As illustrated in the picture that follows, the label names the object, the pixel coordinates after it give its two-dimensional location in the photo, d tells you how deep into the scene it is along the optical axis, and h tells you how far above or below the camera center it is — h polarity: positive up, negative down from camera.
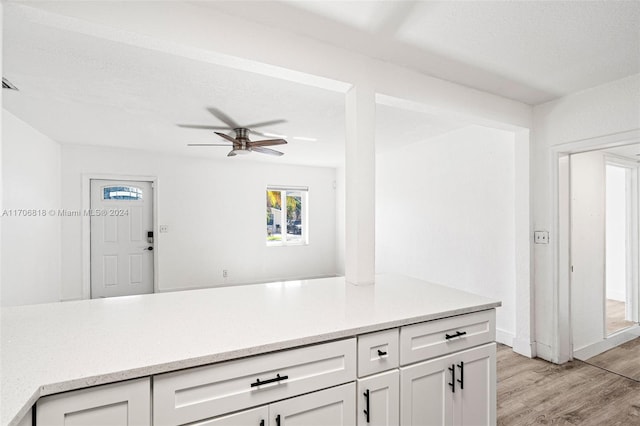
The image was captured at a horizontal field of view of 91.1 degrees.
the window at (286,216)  6.30 -0.04
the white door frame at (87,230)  4.71 -0.23
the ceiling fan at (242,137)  3.34 +0.87
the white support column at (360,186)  2.00 +0.18
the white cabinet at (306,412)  1.07 -0.72
